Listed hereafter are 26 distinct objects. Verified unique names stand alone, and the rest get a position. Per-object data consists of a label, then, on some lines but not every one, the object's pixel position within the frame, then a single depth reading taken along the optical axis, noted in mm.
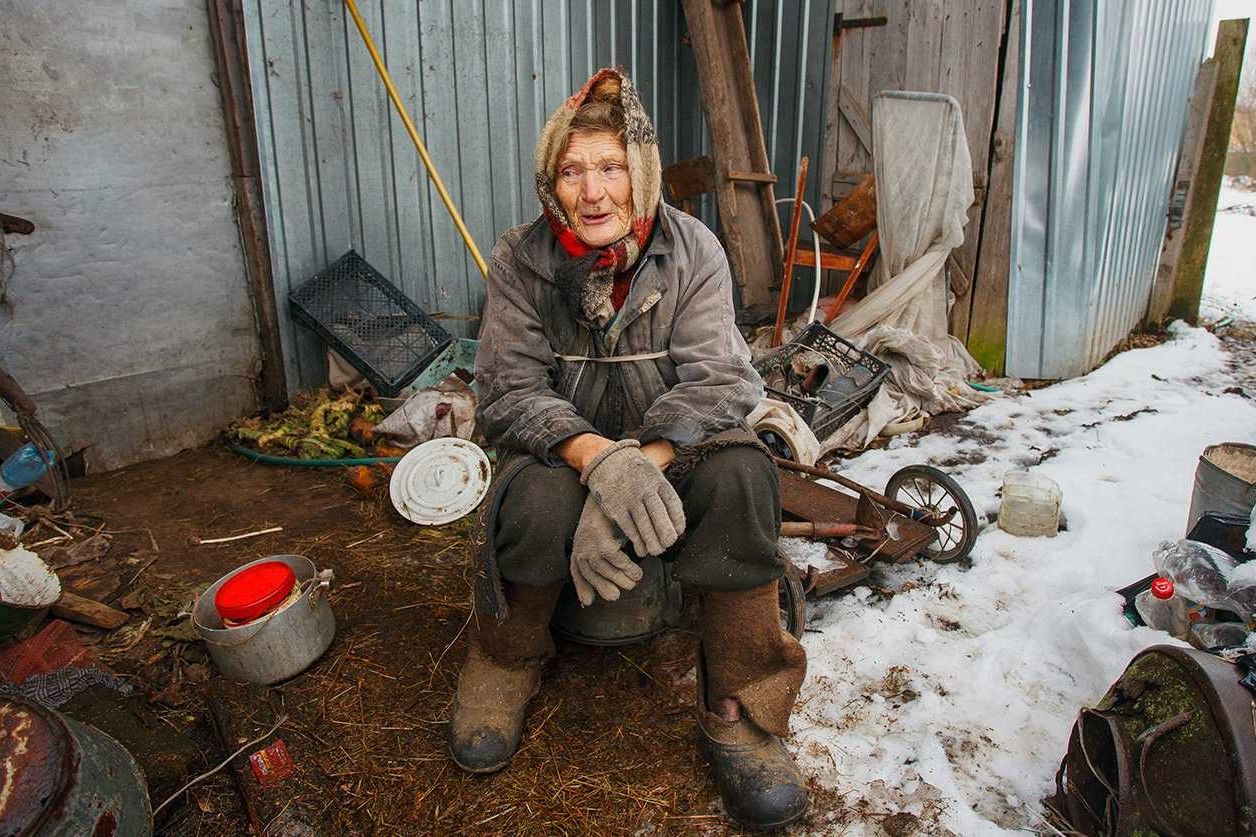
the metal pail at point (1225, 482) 2609
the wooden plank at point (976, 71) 5188
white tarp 5012
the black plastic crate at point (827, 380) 4332
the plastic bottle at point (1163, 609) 2285
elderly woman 1964
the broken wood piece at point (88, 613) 2756
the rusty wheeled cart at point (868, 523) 2912
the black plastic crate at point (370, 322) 4586
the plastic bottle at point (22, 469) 3496
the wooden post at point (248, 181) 4168
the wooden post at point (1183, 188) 7141
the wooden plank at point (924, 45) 5398
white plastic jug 3330
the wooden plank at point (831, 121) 5871
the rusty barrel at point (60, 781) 1480
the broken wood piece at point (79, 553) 3232
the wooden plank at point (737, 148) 5535
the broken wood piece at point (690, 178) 5840
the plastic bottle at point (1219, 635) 2076
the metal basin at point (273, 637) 2387
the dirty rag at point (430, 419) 4281
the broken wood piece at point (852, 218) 5531
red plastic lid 2383
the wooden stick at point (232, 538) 3465
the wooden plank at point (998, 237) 5180
